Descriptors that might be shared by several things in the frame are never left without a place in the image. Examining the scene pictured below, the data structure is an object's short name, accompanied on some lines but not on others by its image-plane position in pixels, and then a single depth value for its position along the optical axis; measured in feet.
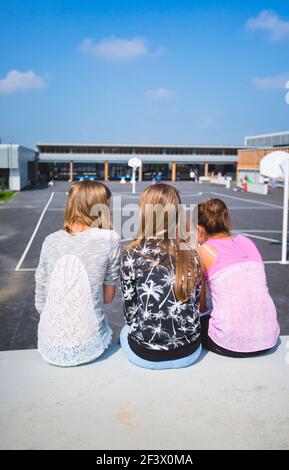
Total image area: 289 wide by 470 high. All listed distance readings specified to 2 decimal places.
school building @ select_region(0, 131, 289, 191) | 197.98
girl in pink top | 10.18
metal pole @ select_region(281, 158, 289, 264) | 36.29
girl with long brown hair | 9.57
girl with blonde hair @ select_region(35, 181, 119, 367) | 9.72
